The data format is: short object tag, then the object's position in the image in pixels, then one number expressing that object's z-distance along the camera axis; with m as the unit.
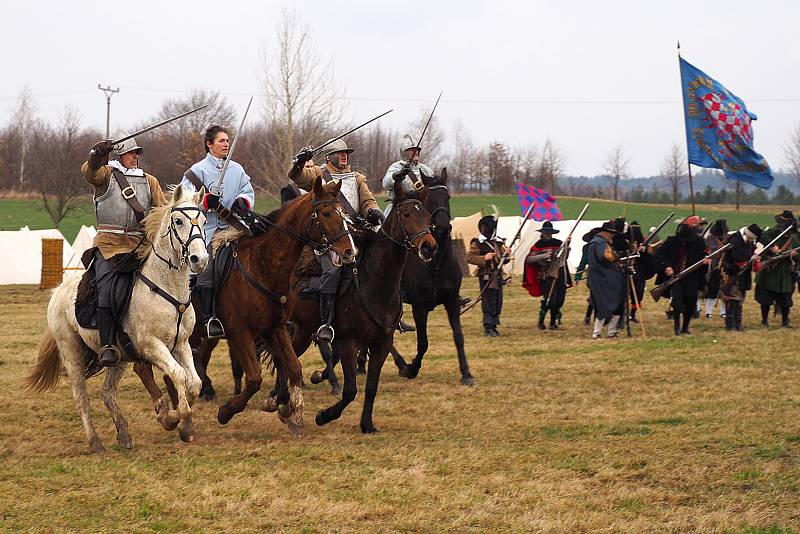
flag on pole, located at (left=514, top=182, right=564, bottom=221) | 31.73
